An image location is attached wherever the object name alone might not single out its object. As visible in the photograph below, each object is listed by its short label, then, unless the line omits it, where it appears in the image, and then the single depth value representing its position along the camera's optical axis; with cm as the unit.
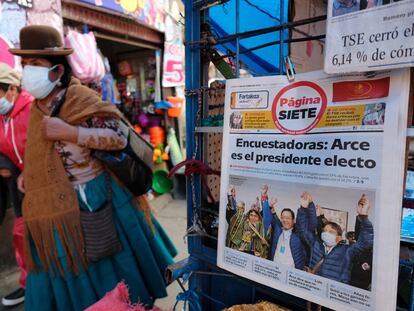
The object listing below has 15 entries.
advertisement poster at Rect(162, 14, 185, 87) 465
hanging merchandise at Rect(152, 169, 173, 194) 468
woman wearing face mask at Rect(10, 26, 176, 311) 169
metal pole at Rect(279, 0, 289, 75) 80
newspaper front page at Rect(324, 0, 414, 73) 57
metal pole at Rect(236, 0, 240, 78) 88
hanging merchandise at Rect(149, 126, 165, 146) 473
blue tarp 133
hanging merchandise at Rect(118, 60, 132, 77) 489
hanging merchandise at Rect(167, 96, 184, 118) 478
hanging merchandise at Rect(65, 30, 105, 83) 295
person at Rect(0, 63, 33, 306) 213
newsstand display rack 101
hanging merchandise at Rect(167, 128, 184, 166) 484
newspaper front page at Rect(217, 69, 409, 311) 61
